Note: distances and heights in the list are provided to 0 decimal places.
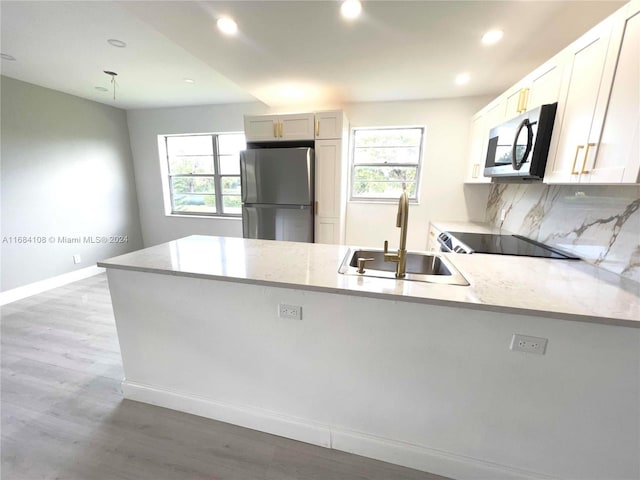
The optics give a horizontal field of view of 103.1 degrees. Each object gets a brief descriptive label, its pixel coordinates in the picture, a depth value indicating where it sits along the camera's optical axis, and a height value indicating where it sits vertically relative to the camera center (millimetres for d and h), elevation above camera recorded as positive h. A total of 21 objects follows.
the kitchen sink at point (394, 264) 1304 -395
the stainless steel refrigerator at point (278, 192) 2920 -3
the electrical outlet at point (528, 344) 1021 -585
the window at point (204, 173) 4109 +292
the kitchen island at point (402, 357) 1010 -759
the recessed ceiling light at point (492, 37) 1702 +1088
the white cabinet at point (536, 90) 1545 +746
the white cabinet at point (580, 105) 1216 +480
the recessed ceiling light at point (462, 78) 2397 +1129
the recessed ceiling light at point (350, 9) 1460 +1080
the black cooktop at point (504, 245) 1761 -372
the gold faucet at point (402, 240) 1206 -214
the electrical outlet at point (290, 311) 1265 -585
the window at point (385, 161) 3352 +446
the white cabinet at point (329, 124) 2875 +779
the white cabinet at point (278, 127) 2963 +763
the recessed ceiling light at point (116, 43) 2055 +1184
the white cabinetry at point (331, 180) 2926 +155
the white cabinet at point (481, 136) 2322 +634
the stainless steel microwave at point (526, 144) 1571 +358
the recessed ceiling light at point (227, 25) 1633 +1082
